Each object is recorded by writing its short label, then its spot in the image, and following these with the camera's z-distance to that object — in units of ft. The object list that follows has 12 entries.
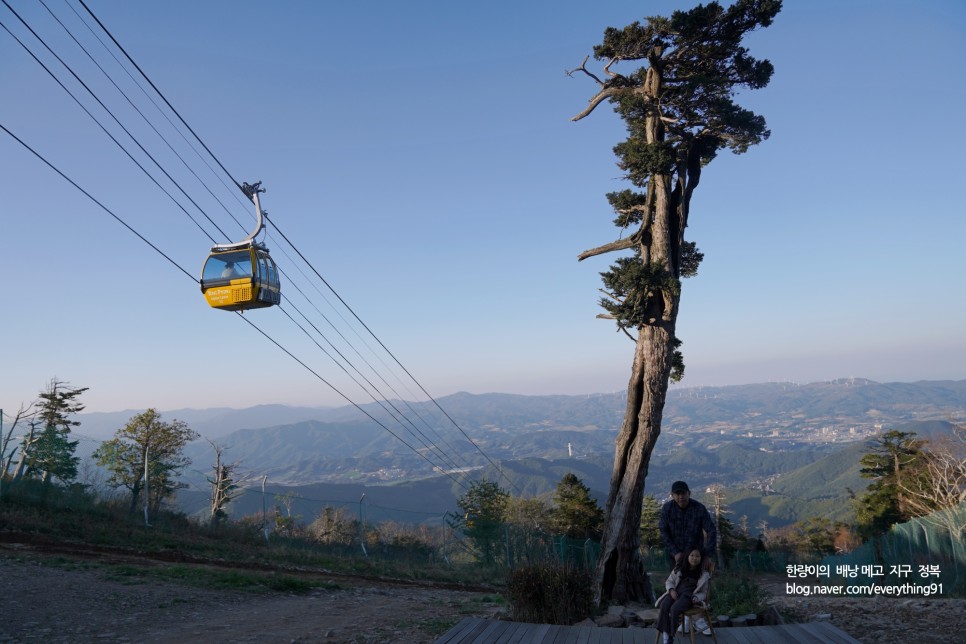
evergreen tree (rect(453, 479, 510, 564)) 109.60
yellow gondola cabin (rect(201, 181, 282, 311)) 43.14
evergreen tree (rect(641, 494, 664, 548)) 172.64
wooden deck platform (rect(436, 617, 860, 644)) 21.77
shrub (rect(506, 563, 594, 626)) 28.66
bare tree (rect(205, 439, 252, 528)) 108.58
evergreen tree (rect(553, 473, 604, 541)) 112.06
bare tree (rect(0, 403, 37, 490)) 65.07
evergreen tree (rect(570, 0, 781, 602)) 39.27
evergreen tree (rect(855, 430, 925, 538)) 124.16
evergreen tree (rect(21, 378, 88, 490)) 77.20
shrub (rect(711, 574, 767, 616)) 29.50
